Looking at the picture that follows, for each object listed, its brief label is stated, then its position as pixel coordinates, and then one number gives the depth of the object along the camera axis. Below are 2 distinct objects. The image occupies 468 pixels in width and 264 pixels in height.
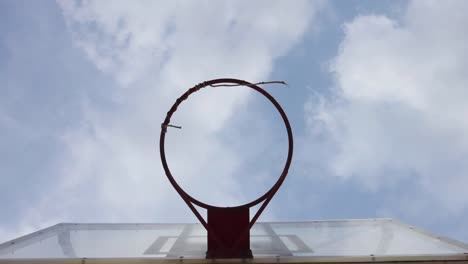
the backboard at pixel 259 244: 2.98
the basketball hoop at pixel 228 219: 3.10
